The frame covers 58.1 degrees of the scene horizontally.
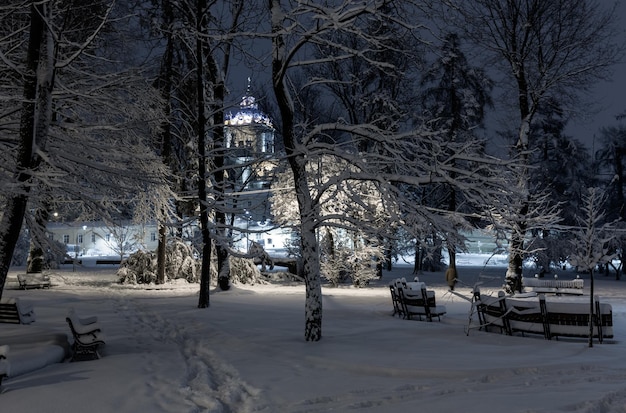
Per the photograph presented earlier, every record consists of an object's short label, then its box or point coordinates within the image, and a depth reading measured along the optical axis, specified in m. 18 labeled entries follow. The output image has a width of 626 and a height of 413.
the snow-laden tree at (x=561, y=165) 39.66
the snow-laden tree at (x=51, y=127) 9.27
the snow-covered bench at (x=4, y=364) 6.73
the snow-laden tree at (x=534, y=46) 20.08
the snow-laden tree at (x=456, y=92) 31.92
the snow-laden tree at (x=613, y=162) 46.00
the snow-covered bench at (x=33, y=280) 23.14
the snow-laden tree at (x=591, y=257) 10.71
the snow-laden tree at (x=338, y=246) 26.53
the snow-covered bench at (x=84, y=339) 9.22
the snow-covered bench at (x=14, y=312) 12.53
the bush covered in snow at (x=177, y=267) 27.42
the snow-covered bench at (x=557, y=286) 22.62
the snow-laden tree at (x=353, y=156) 9.47
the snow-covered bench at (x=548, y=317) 11.72
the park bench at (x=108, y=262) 51.53
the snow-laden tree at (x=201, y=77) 15.93
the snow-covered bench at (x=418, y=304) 14.77
